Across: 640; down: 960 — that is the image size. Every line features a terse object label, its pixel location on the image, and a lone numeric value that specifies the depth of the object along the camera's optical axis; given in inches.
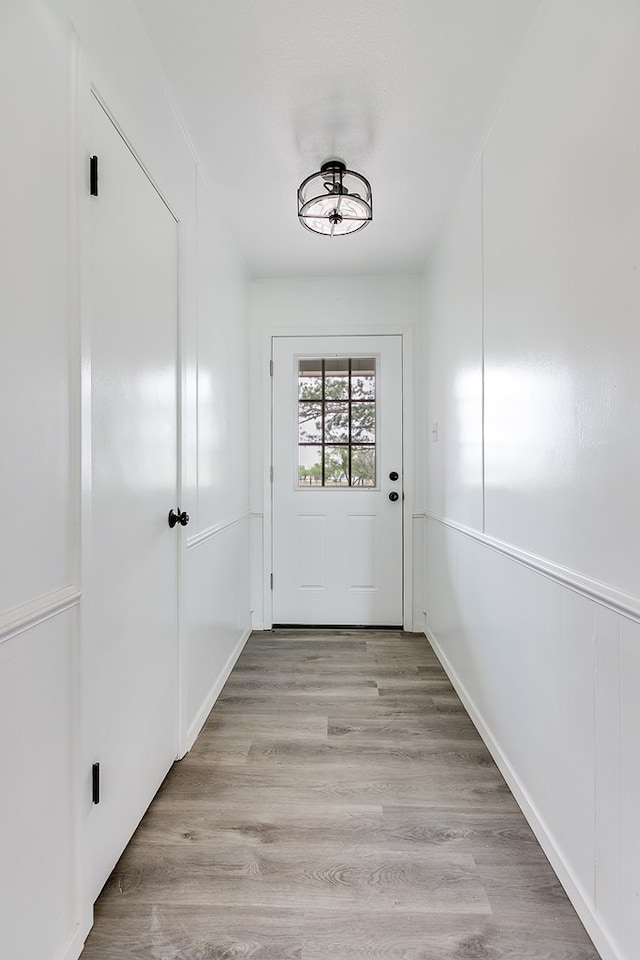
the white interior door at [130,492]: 51.1
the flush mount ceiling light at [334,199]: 85.4
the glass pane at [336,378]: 139.7
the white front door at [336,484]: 138.6
